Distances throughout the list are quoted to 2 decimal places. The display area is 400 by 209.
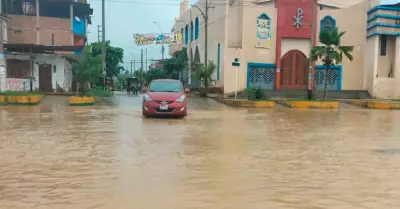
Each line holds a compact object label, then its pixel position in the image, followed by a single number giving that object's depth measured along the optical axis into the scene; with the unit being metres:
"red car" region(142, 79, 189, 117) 14.66
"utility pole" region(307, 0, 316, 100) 25.16
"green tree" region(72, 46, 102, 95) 22.25
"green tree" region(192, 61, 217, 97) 33.25
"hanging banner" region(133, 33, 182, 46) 53.69
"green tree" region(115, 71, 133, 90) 90.29
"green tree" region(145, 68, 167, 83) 65.03
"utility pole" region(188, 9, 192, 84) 49.53
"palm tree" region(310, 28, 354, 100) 24.06
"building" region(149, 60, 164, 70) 92.74
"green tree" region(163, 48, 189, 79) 50.09
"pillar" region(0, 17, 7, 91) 27.64
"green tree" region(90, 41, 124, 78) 52.66
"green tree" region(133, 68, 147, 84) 85.19
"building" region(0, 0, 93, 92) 30.68
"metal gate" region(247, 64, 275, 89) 33.94
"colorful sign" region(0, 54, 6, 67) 27.64
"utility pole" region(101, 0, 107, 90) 36.66
